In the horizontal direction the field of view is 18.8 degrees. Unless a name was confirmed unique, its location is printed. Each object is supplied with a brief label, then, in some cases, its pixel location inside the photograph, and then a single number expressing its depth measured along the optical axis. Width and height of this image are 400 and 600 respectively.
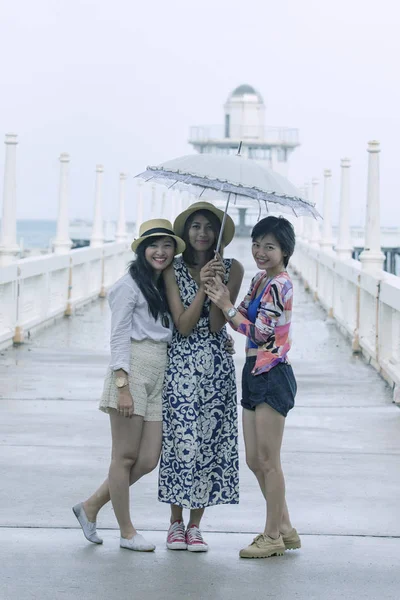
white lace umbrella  5.77
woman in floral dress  5.80
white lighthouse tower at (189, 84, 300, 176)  121.88
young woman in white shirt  5.79
